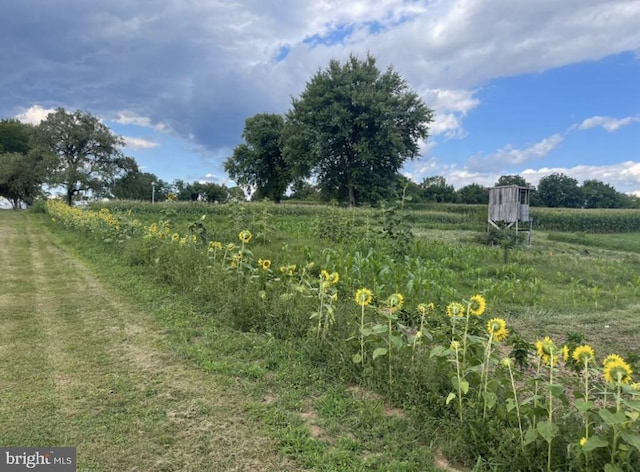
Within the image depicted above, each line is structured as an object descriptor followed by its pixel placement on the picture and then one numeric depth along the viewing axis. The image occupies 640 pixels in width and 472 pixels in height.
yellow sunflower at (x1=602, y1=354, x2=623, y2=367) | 1.85
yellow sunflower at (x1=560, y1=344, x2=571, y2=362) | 2.02
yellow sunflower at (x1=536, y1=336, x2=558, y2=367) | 2.03
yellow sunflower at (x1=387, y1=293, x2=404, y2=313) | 2.87
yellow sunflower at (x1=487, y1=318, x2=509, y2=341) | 2.29
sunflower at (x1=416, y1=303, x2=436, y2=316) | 2.80
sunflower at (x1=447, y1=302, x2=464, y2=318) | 2.67
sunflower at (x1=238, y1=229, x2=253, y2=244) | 5.16
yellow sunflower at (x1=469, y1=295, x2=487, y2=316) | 2.52
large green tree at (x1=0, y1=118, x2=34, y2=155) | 46.69
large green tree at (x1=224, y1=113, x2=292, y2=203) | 45.50
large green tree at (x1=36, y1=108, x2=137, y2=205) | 32.59
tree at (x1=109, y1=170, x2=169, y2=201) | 36.31
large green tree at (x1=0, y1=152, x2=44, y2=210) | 33.50
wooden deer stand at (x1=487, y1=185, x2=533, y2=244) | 18.11
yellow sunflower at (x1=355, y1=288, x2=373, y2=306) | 3.04
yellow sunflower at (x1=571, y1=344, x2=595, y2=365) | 1.90
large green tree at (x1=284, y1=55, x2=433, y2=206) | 32.97
